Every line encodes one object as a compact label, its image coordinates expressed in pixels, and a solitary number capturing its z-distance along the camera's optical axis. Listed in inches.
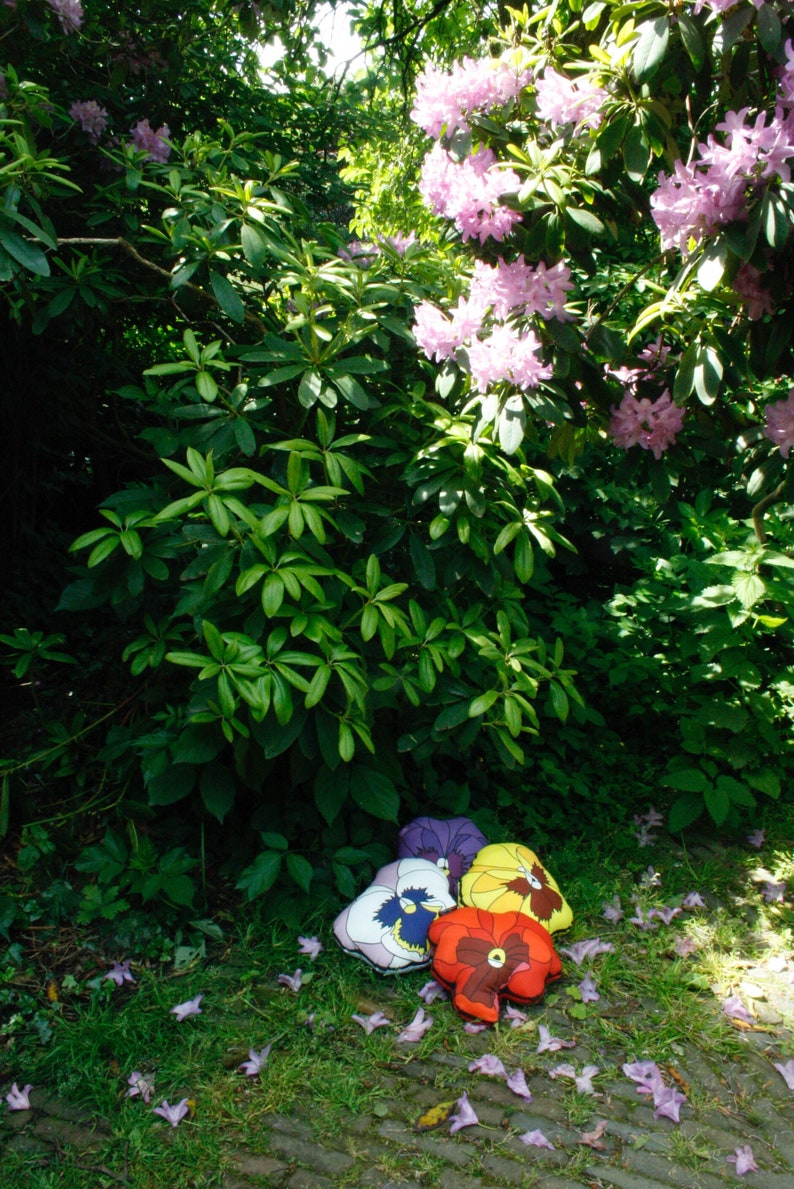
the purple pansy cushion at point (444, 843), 107.9
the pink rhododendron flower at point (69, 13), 105.2
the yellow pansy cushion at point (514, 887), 100.0
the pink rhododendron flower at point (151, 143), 115.0
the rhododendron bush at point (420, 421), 76.1
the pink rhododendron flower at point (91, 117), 112.8
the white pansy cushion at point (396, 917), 95.0
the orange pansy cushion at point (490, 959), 89.7
